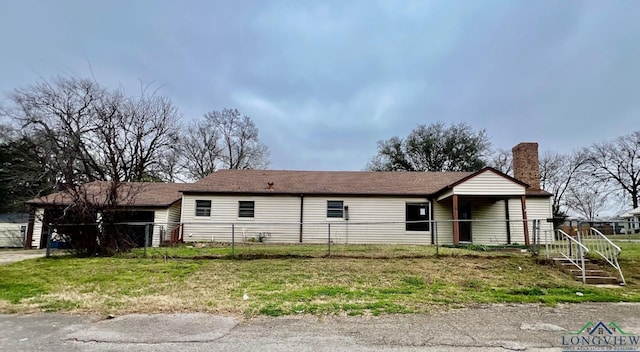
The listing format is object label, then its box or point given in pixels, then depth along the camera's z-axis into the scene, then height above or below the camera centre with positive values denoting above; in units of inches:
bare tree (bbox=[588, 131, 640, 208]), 1378.0 +252.5
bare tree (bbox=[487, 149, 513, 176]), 1476.4 +268.3
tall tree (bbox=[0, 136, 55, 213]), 1009.8 +137.0
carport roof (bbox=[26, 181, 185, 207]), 671.1 +49.2
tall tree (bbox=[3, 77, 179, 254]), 965.8 +278.8
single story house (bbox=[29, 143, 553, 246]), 649.0 +20.1
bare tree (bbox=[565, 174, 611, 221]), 1480.1 +109.6
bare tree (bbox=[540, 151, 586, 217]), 1467.8 +221.9
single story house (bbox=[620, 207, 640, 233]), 1043.6 +25.8
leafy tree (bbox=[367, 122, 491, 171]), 1339.8 +290.1
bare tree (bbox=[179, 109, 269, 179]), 1370.6 +300.7
